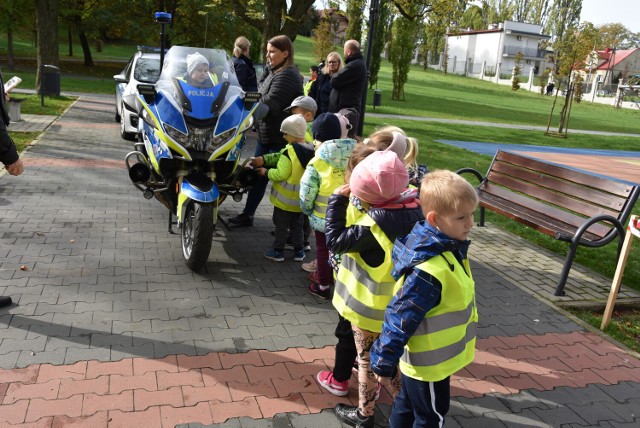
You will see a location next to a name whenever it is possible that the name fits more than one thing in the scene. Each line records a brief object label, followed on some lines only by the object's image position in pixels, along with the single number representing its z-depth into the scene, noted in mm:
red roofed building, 69062
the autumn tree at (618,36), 84500
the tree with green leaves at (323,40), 28906
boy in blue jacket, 2402
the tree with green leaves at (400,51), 29750
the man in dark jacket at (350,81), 8211
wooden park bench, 5363
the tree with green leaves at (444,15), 16500
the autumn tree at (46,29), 17422
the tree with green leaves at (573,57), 21031
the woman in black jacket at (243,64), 7621
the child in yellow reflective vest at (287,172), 5095
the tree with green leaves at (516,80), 51750
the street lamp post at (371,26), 9875
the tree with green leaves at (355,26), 29797
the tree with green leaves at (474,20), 97494
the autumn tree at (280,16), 15289
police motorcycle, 4816
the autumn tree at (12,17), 27859
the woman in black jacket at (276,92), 6086
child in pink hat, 2910
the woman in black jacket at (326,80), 9195
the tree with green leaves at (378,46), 32906
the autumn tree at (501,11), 100625
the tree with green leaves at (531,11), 98312
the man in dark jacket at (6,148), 3930
